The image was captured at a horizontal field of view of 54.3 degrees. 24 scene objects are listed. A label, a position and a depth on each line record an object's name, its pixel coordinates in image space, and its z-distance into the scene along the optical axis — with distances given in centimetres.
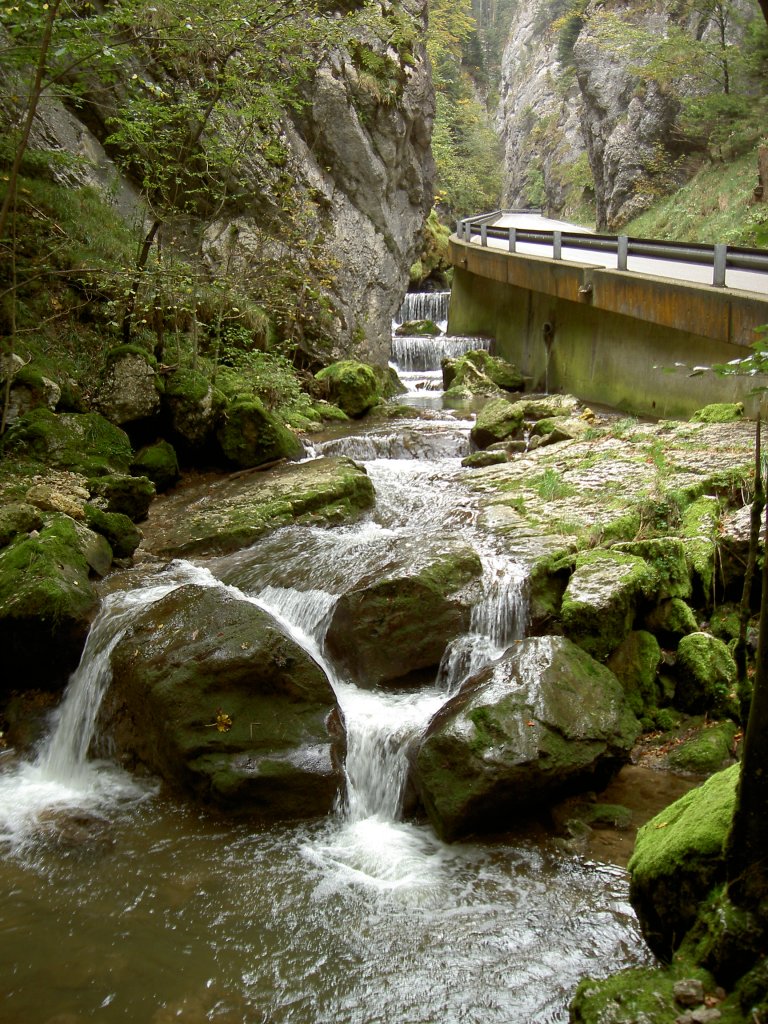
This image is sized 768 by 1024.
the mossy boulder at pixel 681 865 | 323
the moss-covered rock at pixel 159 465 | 1075
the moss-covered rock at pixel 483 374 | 1836
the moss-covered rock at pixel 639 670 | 648
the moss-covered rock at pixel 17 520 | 775
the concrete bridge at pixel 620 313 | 1055
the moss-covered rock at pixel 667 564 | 688
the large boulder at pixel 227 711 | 562
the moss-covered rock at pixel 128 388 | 1081
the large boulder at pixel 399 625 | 688
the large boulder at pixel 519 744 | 524
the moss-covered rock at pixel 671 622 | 682
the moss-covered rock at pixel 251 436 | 1180
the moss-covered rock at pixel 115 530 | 865
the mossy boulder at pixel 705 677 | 620
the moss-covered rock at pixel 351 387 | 1605
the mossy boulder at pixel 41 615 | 670
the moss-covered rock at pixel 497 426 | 1299
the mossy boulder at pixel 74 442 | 938
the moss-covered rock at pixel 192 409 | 1136
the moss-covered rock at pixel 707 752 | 569
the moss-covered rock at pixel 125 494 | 925
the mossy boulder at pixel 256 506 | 923
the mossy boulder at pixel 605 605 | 648
